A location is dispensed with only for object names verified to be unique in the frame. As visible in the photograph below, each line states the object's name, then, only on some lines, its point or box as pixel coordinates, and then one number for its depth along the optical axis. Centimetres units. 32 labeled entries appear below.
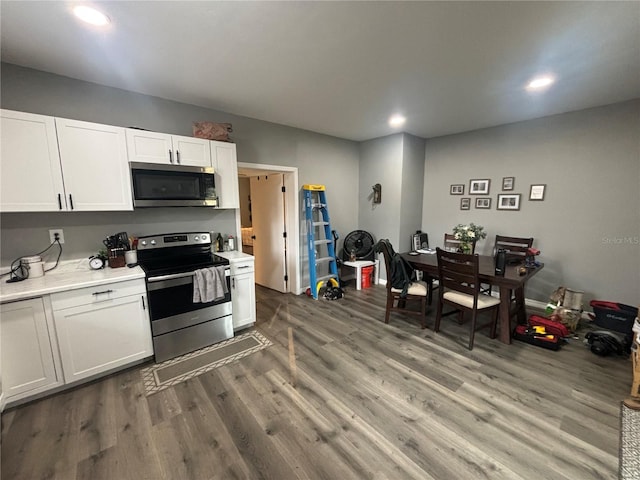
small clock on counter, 241
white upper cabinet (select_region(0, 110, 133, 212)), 198
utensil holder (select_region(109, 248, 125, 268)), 247
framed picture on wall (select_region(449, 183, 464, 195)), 445
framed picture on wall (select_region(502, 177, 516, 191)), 391
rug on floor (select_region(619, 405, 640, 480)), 149
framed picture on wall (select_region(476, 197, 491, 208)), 418
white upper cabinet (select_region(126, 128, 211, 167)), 246
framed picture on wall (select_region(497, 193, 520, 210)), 389
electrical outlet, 236
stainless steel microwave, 248
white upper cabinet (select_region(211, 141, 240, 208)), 296
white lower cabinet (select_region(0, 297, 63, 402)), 185
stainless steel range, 245
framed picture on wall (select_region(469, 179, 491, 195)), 418
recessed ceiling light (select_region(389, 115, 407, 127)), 354
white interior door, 433
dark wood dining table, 263
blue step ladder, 418
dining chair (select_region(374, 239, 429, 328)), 312
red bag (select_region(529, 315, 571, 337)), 281
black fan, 481
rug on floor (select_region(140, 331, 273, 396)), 228
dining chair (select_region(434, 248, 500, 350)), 262
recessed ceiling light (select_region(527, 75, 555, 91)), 241
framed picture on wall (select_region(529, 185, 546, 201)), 367
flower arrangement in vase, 324
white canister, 217
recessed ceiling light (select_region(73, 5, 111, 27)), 152
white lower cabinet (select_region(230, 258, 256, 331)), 298
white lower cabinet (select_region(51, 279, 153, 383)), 206
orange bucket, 466
